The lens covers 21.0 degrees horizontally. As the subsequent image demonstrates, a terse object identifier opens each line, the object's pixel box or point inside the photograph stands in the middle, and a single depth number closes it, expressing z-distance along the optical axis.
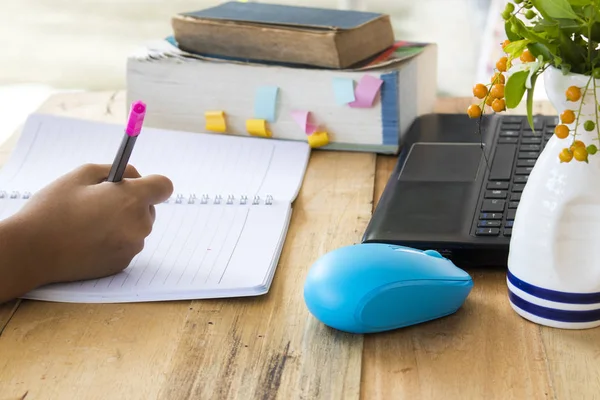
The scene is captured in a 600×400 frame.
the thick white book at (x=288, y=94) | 1.27
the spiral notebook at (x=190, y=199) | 1.05
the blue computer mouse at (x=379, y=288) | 0.98
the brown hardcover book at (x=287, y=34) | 1.27
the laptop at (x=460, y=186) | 1.06
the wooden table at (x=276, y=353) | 0.95
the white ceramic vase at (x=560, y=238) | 0.97
